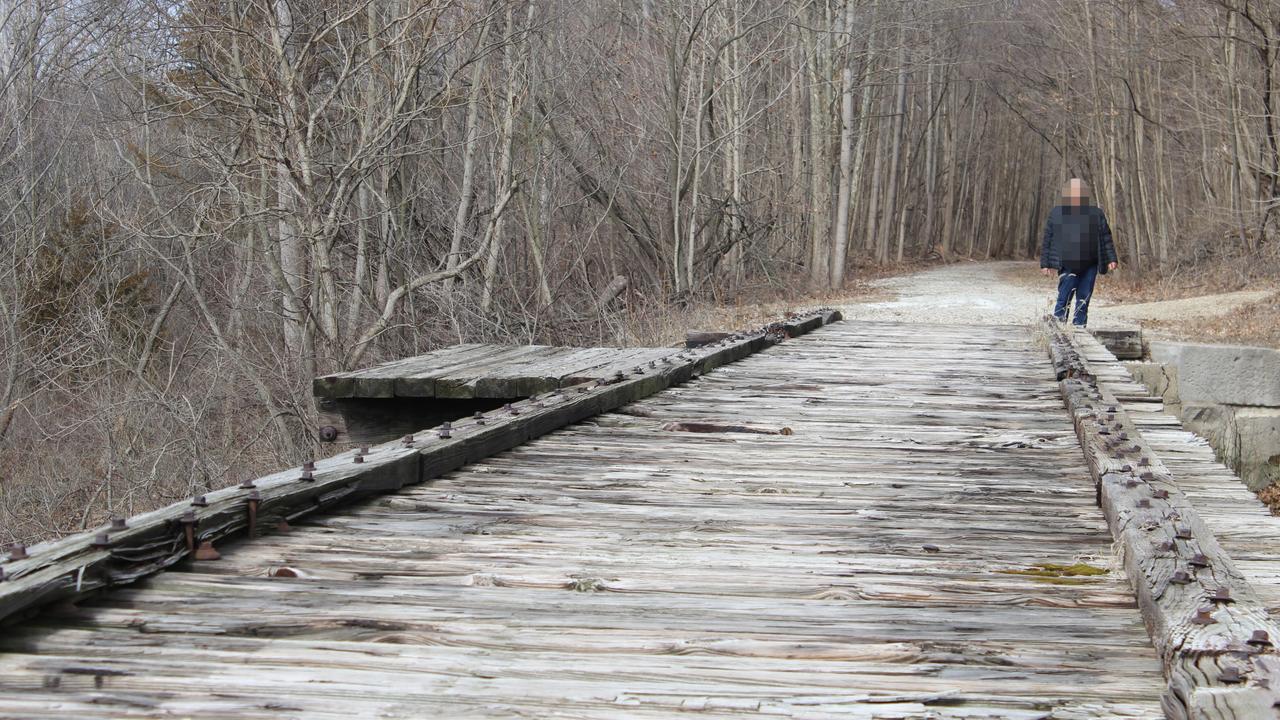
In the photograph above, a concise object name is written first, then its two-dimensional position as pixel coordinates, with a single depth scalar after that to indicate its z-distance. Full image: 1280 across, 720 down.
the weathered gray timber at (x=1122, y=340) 11.48
